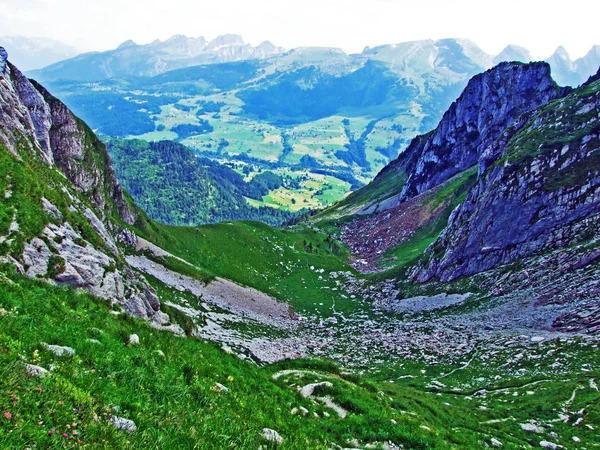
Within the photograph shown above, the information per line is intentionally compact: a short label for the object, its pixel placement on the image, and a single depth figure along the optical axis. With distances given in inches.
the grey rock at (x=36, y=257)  938.1
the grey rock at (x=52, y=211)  1193.5
